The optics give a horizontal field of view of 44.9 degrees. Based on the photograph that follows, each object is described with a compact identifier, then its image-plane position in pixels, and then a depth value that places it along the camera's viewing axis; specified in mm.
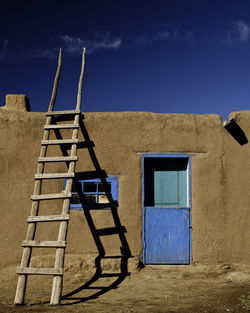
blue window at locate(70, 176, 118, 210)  5508
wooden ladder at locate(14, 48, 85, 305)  3686
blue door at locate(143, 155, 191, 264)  5410
